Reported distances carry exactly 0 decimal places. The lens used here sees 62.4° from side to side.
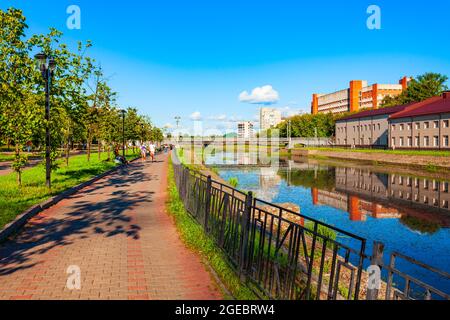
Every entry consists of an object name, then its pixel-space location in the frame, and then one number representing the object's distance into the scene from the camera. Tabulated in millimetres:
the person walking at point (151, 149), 37500
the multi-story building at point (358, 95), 130750
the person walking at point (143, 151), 38778
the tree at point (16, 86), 13945
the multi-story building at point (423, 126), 48062
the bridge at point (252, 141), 83000
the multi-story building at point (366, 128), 65312
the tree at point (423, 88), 80688
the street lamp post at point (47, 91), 13719
